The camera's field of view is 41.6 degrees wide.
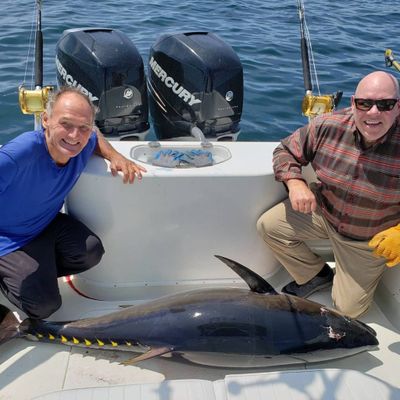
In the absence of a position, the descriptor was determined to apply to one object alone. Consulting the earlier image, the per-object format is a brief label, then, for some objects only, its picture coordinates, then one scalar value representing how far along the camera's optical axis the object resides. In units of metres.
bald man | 2.63
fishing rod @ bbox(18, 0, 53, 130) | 3.18
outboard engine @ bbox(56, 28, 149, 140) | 3.79
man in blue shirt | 2.51
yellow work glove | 2.61
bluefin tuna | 2.46
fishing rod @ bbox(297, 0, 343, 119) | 3.43
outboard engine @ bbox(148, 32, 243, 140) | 3.88
